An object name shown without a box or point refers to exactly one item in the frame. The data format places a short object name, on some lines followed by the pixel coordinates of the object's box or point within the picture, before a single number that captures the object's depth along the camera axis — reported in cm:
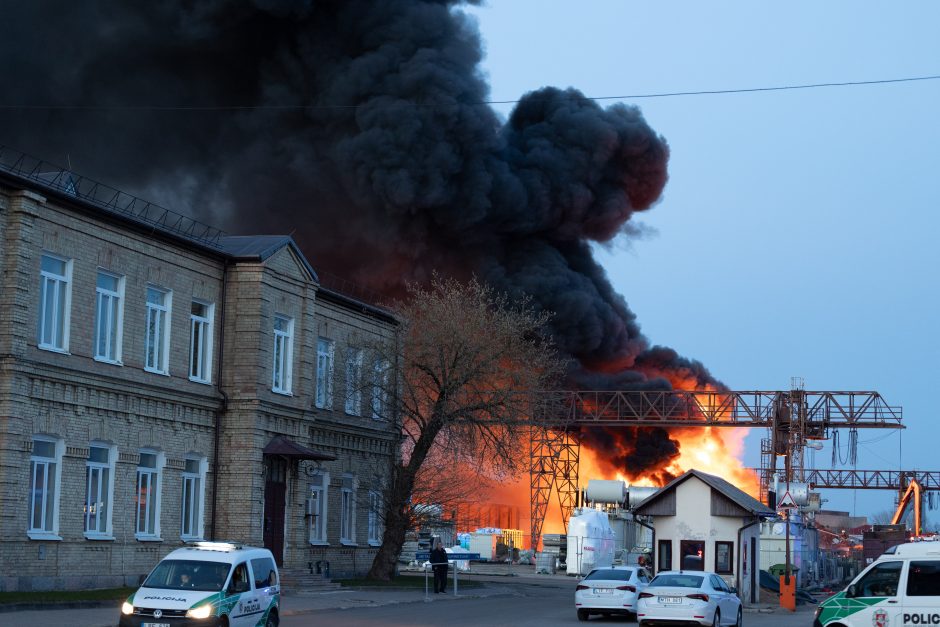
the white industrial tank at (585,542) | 5781
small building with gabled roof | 3703
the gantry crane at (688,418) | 7125
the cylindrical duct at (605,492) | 6103
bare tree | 4047
